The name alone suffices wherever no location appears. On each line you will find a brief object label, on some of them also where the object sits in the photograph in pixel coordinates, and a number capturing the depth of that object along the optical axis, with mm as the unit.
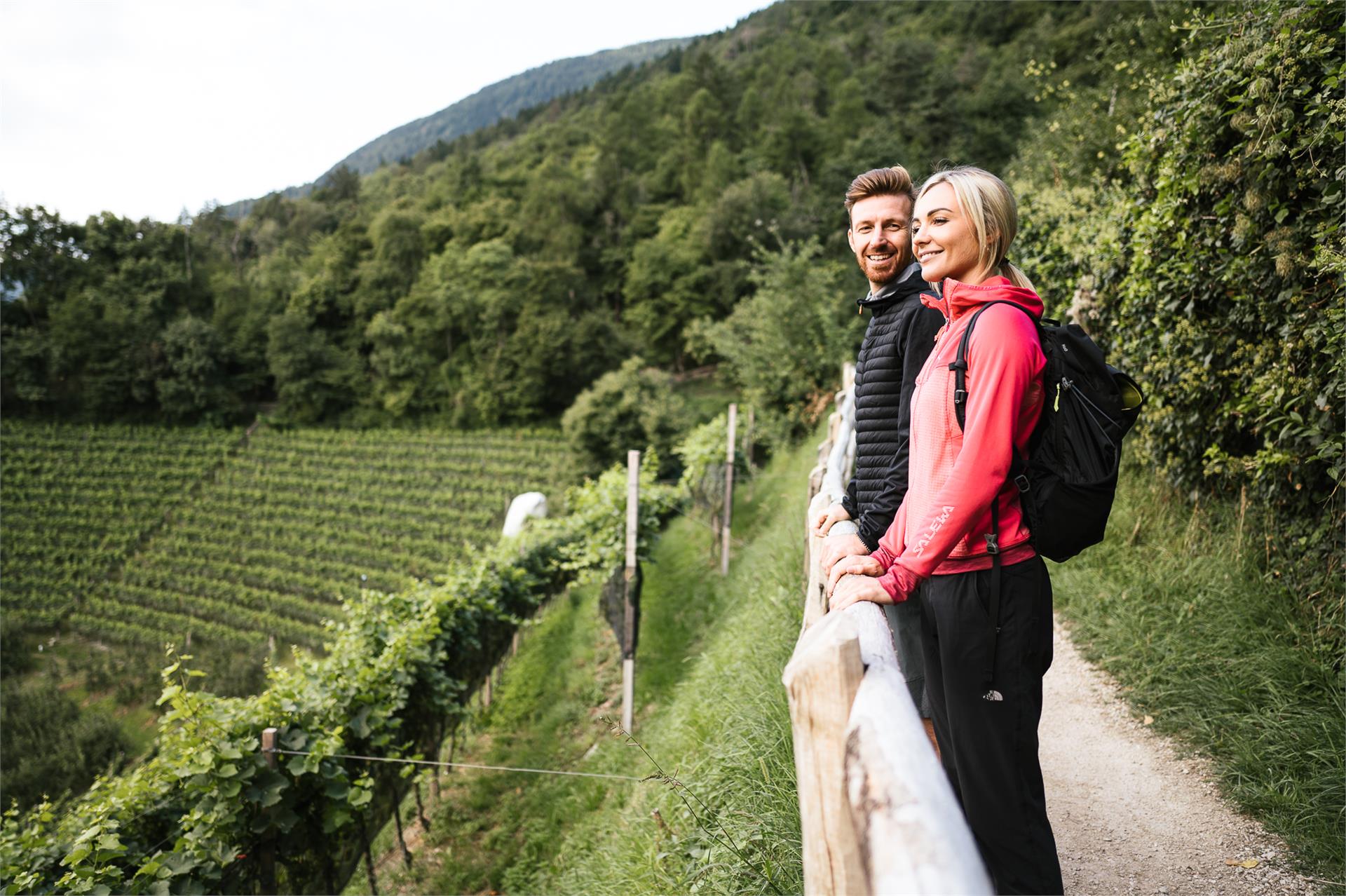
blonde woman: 1450
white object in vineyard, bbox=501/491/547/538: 18125
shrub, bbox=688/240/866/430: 15773
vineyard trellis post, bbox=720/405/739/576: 9992
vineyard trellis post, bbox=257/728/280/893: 4273
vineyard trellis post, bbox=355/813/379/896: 5150
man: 2064
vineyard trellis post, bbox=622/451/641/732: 7132
